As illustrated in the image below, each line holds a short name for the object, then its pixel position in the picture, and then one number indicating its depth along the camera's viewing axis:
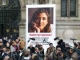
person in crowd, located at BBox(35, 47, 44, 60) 14.19
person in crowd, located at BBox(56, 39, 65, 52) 15.86
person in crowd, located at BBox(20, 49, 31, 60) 12.42
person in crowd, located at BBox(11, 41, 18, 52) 15.82
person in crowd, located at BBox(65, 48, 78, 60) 12.52
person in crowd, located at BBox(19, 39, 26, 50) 17.48
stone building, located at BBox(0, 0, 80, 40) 23.44
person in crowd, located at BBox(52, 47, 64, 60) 13.13
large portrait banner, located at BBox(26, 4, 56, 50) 17.73
